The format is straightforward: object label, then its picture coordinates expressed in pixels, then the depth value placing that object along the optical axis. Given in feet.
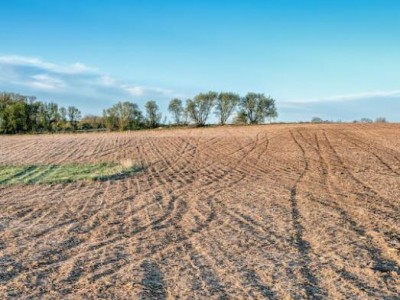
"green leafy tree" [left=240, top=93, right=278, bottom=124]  265.75
